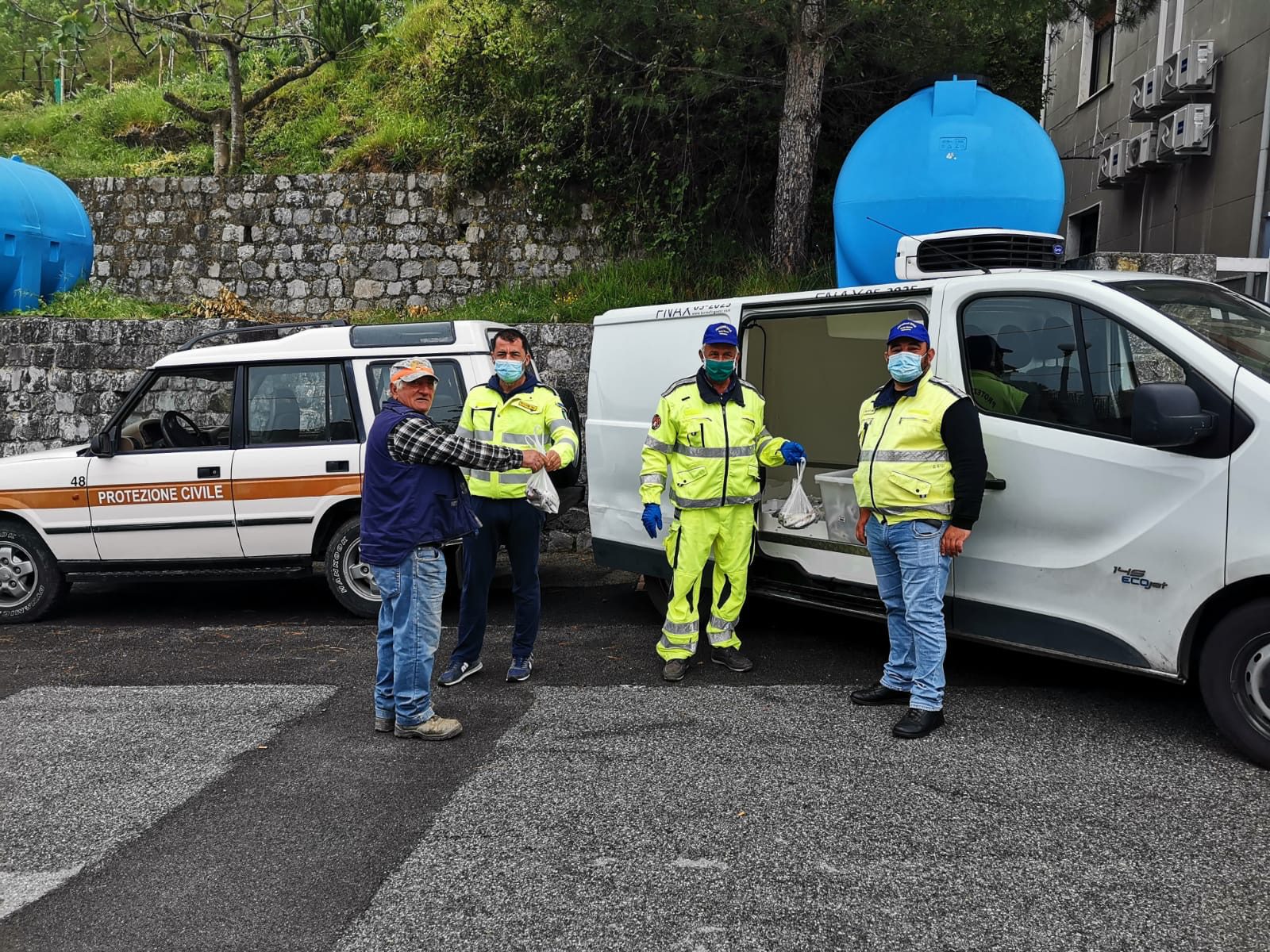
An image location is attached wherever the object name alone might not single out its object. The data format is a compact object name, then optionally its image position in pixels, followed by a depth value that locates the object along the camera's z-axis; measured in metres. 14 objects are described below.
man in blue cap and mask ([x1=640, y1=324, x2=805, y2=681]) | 5.52
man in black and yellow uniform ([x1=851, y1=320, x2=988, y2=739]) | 4.61
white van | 4.08
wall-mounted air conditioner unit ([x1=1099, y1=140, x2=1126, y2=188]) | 15.53
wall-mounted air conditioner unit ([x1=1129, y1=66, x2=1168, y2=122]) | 13.67
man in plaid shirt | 4.69
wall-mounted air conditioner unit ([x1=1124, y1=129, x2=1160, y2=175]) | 14.33
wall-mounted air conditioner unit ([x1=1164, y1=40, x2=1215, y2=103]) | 12.80
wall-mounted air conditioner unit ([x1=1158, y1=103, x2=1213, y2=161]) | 13.02
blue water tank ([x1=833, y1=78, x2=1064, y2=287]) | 6.96
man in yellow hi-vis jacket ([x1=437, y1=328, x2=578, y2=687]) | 5.49
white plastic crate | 5.72
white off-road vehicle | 7.16
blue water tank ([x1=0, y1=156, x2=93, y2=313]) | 11.89
